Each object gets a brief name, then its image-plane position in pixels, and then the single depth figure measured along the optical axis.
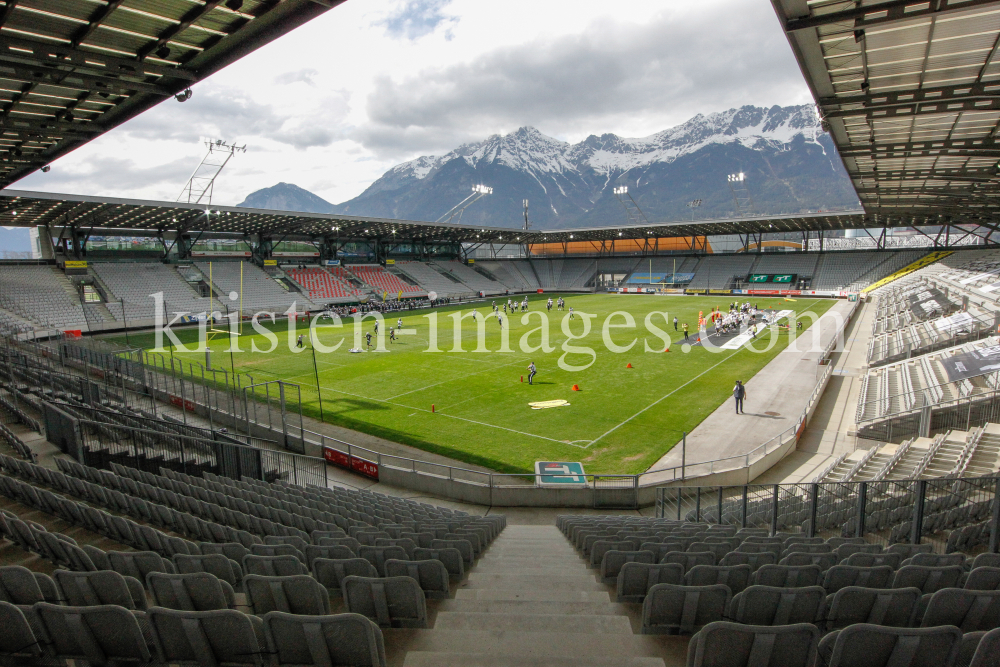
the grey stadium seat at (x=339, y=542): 6.33
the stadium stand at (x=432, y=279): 74.78
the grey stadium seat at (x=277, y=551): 5.72
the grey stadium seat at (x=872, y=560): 5.27
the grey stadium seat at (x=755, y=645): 2.93
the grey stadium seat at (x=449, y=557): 6.00
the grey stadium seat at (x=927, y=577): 4.46
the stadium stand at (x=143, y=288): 47.81
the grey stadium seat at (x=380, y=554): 5.74
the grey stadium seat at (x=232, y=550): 5.55
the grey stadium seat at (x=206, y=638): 3.34
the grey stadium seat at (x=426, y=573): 5.23
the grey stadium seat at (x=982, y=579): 4.31
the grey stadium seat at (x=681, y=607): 4.09
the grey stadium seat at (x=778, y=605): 3.84
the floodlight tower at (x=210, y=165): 50.72
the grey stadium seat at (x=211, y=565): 4.96
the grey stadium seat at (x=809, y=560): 5.38
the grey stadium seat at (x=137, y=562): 4.92
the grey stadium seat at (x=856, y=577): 4.62
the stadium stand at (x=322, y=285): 62.25
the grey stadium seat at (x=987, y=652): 2.72
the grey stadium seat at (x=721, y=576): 4.80
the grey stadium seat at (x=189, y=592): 4.13
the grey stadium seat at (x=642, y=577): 4.97
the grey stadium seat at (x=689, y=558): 5.57
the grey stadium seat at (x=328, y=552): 5.66
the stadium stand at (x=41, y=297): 40.59
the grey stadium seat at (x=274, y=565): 4.98
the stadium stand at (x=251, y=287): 55.00
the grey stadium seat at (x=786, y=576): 4.73
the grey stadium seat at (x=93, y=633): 3.42
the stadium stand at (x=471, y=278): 81.56
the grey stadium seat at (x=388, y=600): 4.30
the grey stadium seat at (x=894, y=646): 2.84
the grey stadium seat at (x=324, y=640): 3.26
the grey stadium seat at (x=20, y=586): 4.11
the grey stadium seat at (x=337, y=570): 5.02
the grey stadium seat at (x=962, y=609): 3.64
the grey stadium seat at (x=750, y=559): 5.48
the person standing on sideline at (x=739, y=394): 19.53
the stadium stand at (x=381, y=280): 69.69
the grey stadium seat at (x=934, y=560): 5.16
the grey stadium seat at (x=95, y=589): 4.14
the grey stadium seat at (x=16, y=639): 3.38
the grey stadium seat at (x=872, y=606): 3.78
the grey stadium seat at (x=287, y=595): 4.15
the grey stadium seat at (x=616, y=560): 5.83
